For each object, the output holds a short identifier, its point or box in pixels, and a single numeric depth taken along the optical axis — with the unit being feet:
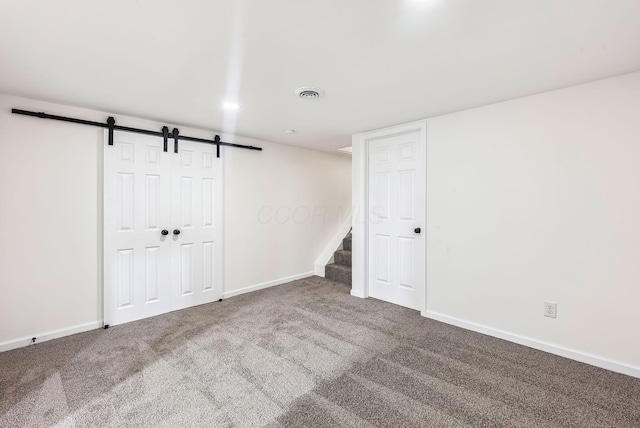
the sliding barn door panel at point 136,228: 9.71
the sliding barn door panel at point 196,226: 11.23
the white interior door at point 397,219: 10.94
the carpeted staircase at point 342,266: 14.71
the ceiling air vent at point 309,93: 7.65
